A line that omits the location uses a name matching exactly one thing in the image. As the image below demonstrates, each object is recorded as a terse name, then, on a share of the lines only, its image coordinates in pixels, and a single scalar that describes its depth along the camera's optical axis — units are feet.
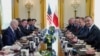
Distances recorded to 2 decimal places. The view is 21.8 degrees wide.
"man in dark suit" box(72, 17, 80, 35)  20.28
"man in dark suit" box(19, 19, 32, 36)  17.67
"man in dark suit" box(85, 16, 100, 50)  14.59
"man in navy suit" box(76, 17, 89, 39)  18.15
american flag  22.49
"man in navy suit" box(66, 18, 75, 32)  20.48
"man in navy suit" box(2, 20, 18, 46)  15.10
